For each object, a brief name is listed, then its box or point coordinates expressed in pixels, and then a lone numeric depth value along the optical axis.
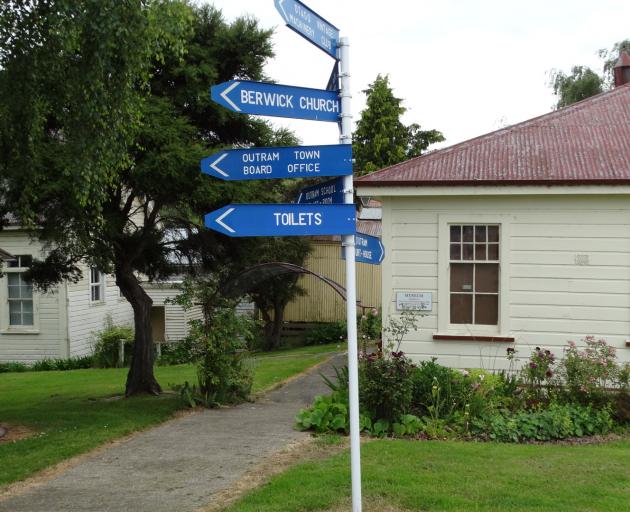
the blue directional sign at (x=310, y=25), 4.61
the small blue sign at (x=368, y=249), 5.17
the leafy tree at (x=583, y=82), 31.58
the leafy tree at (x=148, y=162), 7.98
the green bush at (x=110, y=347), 21.80
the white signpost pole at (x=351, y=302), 4.72
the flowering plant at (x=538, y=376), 9.54
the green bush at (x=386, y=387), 8.67
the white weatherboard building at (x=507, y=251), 10.41
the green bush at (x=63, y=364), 21.78
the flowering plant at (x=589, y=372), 9.24
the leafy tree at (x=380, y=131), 35.72
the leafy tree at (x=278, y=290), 21.11
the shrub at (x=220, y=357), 11.28
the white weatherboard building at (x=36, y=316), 21.70
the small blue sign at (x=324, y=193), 5.04
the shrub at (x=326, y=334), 24.83
